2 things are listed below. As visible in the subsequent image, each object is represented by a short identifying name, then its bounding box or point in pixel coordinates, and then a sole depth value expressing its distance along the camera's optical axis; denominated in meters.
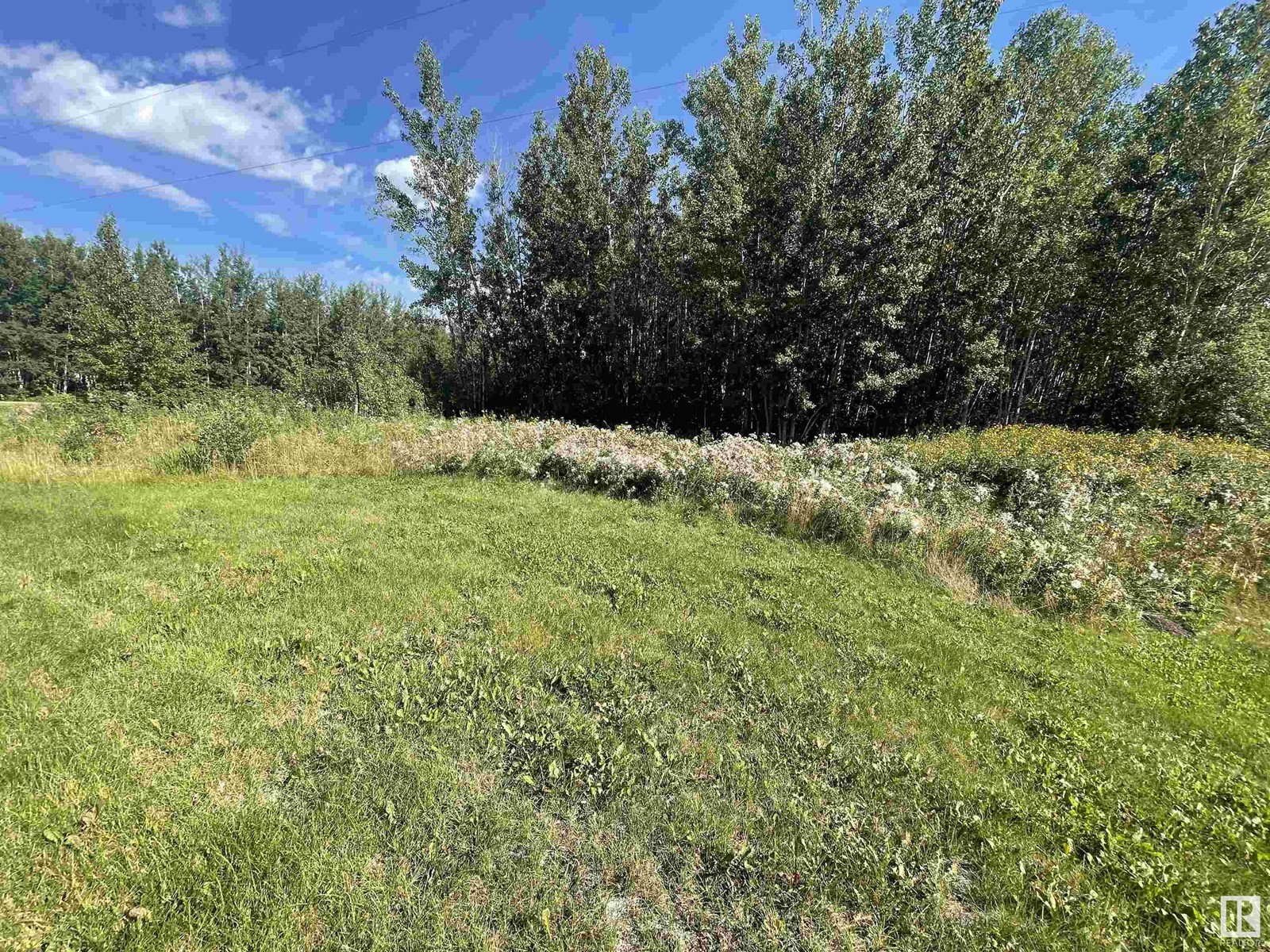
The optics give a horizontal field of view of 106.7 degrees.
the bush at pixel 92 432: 8.45
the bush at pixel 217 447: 8.61
